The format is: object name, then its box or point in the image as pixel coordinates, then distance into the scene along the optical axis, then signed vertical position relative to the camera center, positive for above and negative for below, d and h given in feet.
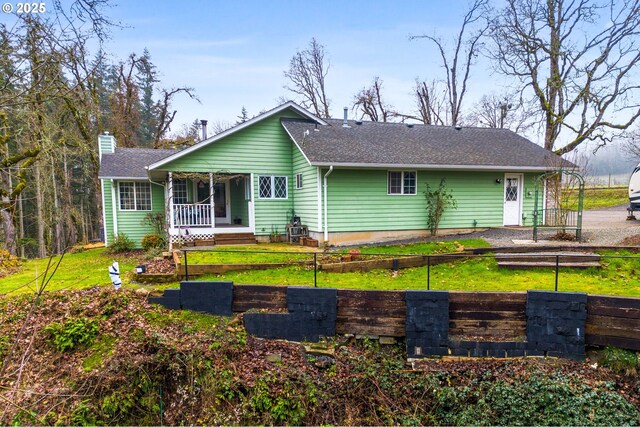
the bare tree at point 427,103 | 90.79 +23.15
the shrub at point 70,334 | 18.89 -7.55
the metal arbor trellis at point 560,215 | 33.53 -2.81
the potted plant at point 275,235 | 42.37 -5.07
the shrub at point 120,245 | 43.42 -6.09
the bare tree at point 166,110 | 76.24 +19.84
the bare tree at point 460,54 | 76.95 +31.79
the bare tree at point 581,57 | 58.23 +22.42
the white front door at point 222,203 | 47.90 -1.19
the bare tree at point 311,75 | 93.35 +31.88
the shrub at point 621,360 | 16.63 -8.40
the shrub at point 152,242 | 41.63 -5.57
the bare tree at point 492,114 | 88.02 +20.22
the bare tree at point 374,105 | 92.32 +23.27
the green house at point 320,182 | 38.73 +1.38
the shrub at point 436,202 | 40.75 -1.34
